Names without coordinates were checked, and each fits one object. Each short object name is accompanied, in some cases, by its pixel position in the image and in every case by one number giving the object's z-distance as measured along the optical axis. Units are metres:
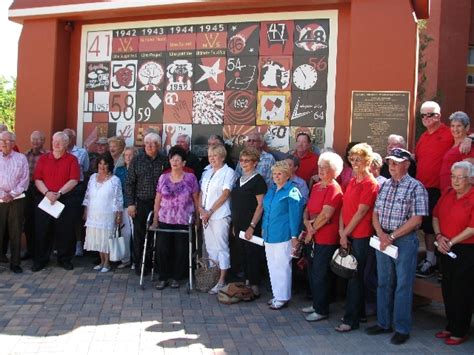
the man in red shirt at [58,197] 7.27
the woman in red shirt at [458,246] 4.68
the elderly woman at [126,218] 7.42
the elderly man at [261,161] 6.79
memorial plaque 6.75
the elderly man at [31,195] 7.72
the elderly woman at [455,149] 5.45
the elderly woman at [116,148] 7.84
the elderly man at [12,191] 7.10
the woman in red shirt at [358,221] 5.07
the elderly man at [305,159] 6.77
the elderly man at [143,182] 6.99
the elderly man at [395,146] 5.97
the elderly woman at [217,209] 6.48
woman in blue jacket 5.77
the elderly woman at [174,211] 6.58
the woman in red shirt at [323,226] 5.40
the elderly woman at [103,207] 7.20
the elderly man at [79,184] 7.57
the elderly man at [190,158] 7.34
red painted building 6.86
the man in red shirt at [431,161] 5.71
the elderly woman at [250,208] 6.21
